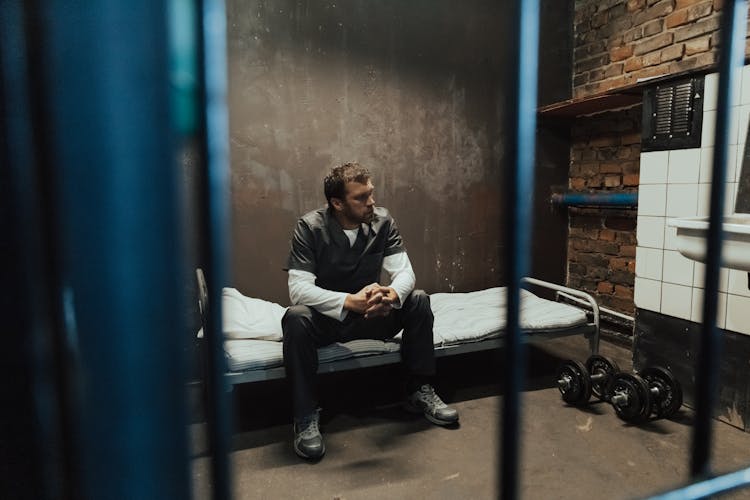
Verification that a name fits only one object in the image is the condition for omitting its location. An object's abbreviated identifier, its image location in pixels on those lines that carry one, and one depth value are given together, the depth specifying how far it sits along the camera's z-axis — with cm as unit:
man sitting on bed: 193
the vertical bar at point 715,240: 48
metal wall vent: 207
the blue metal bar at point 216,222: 29
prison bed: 196
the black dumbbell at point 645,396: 196
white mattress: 232
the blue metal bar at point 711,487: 46
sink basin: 145
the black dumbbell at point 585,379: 213
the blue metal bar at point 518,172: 40
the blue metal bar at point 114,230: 24
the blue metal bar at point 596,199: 285
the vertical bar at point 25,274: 25
